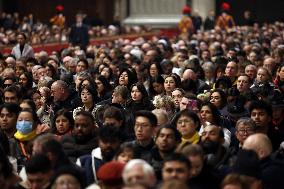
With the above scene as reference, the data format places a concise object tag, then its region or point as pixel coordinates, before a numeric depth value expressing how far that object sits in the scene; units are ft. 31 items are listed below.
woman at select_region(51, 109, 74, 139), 42.34
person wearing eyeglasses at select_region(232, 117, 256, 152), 40.45
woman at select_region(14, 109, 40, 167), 40.55
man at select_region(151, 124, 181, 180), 35.76
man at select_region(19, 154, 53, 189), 32.42
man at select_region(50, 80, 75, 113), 52.44
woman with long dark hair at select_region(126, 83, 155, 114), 50.80
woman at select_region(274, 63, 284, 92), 60.49
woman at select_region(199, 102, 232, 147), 43.70
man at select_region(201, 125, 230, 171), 36.37
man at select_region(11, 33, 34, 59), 75.38
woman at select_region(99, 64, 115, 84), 63.56
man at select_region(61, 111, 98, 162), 39.19
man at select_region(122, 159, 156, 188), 29.64
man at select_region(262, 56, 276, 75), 67.87
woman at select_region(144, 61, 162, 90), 65.16
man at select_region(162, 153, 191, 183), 30.50
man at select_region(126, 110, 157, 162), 38.45
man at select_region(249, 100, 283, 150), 43.09
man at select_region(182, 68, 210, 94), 58.85
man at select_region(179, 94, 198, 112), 46.80
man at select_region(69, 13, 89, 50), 101.44
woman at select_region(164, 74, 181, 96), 54.75
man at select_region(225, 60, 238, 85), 61.82
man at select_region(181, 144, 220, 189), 32.58
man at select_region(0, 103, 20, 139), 43.45
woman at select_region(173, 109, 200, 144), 39.27
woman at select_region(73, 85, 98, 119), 50.70
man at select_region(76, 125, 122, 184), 35.81
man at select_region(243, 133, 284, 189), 34.63
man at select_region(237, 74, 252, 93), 55.16
